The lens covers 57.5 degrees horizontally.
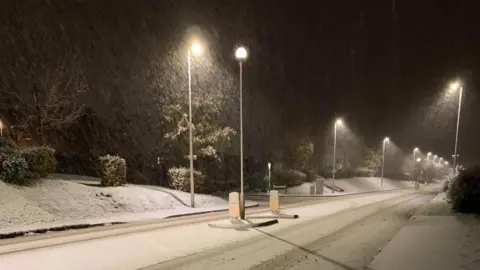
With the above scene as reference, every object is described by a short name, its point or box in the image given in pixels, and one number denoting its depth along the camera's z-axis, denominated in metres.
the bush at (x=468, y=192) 17.47
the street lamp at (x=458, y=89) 29.64
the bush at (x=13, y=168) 19.28
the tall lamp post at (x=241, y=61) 16.91
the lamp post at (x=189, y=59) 23.06
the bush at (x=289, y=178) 55.91
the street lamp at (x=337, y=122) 53.31
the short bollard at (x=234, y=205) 17.16
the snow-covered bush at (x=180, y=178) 31.20
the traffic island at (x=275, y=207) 19.86
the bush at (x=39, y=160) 20.59
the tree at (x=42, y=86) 28.38
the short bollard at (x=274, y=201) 20.25
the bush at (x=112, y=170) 25.69
